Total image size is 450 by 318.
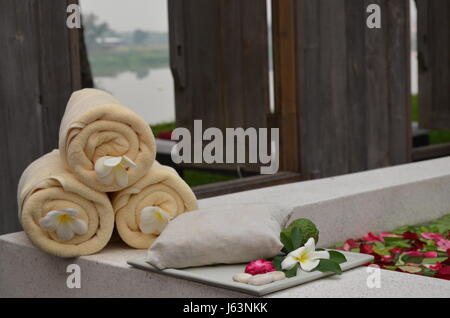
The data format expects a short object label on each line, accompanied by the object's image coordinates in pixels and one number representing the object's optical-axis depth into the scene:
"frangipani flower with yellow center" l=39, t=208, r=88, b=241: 1.58
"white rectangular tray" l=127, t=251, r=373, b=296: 1.38
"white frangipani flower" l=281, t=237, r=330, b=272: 1.44
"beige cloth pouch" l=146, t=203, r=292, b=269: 1.47
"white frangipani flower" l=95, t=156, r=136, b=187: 1.57
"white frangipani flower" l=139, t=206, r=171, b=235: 1.62
